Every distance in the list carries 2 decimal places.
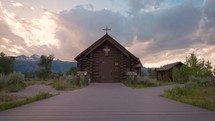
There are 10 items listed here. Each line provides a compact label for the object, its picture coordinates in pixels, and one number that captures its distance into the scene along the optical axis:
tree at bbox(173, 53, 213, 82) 17.47
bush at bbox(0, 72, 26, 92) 8.65
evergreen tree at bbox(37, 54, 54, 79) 34.54
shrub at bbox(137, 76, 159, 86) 11.57
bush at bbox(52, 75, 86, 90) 8.81
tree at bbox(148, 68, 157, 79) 32.67
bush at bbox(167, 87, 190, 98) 6.62
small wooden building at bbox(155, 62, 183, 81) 26.09
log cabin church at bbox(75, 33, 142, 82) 13.36
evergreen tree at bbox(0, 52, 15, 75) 27.68
